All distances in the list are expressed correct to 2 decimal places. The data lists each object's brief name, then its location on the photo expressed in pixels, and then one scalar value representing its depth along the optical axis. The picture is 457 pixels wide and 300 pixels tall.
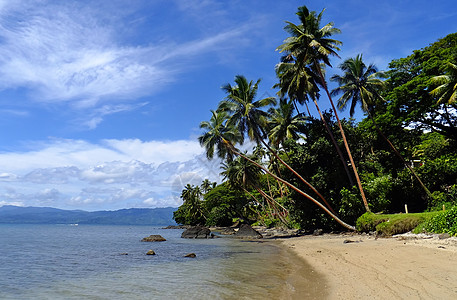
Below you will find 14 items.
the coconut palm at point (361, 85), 31.70
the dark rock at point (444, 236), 13.47
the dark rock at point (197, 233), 45.00
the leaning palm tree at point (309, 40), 26.89
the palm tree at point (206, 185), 91.81
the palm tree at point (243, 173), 51.75
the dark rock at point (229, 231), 53.51
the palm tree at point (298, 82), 28.14
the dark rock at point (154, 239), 39.35
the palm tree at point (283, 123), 37.66
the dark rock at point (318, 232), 29.48
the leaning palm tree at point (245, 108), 31.12
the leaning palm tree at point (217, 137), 35.53
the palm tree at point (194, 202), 85.75
